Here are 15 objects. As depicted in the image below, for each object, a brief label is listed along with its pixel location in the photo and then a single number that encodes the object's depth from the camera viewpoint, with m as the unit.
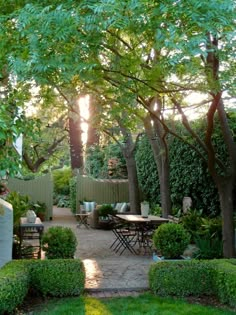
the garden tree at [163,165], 11.01
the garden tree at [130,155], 14.56
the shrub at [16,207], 8.24
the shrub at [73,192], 18.12
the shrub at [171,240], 7.55
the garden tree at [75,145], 19.31
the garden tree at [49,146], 17.44
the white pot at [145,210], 9.87
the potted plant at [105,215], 14.01
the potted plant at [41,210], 15.91
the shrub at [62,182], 22.95
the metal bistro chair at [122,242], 9.35
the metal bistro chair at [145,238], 9.24
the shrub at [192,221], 9.70
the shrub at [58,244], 6.94
